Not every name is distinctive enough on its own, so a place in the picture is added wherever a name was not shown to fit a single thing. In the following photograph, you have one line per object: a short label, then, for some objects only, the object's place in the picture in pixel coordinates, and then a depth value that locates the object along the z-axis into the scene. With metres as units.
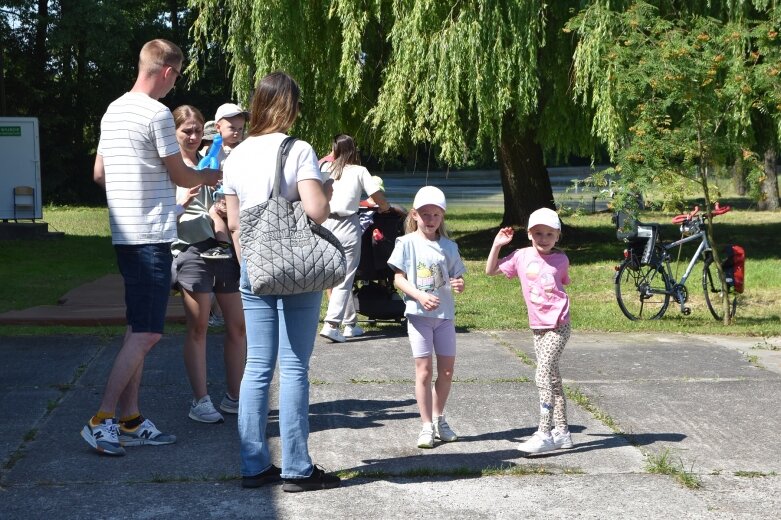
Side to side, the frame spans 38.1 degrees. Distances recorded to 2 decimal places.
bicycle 10.66
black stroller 9.48
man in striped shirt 5.52
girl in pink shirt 5.67
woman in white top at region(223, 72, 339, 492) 4.89
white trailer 22.95
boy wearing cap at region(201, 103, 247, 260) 6.12
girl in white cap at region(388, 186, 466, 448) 5.75
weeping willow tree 14.79
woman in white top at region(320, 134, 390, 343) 8.96
